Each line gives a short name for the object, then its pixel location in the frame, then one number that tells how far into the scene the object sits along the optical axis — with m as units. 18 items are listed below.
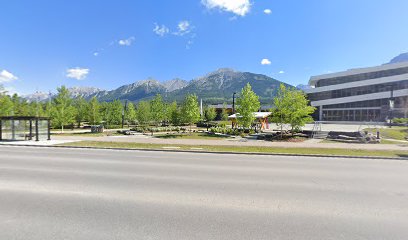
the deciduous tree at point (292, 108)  26.31
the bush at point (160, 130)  36.56
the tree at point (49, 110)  37.09
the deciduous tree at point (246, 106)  29.94
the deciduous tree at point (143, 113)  47.34
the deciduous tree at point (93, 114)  44.78
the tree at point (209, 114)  62.53
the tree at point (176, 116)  37.98
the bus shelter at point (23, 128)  23.87
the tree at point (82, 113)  49.32
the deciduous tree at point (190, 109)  32.59
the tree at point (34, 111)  41.21
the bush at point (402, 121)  41.81
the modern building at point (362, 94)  55.41
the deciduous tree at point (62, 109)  35.84
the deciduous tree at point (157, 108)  39.09
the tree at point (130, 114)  53.75
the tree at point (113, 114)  48.66
